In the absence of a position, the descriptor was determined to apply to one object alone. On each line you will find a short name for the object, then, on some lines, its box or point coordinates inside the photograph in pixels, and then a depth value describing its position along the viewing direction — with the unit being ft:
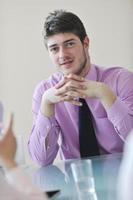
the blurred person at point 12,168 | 3.24
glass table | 4.59
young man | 6.12
